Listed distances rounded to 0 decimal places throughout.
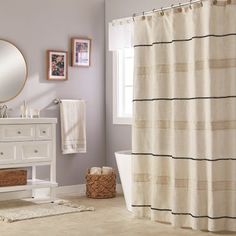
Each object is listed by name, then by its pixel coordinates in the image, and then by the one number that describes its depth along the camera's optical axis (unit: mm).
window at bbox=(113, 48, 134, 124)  6514
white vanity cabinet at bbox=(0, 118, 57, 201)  5477
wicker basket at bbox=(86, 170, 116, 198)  6098
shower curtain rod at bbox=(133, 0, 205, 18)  4814
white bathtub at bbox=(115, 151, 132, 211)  5258
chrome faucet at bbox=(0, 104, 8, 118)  5801
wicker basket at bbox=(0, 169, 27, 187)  5527
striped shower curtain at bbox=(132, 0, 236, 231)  4465
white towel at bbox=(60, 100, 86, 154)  6230
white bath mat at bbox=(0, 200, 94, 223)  5027
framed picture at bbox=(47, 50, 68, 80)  6188
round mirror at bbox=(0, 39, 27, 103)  5836
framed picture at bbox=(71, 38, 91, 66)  6383
